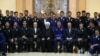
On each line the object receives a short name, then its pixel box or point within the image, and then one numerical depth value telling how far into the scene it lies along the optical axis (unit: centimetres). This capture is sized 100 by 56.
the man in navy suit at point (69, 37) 645
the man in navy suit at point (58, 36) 650
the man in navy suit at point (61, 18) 692
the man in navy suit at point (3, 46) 608
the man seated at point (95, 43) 593
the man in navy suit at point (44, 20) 690
